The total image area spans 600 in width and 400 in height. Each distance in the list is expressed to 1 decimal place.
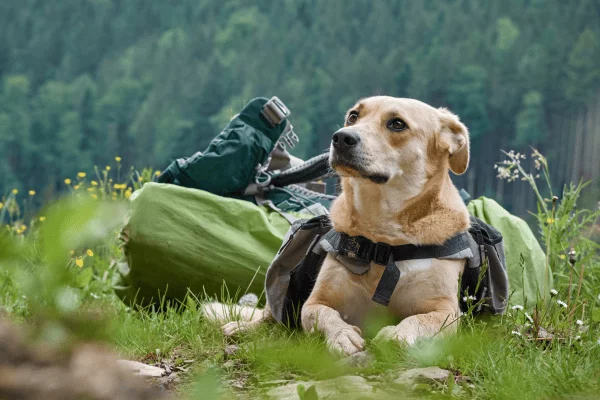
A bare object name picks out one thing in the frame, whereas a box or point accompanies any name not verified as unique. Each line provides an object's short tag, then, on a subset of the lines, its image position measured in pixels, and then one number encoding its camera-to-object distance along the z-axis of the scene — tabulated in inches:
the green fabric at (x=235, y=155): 174.2
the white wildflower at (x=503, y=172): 183.3
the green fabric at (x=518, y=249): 158.7
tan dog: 121.4
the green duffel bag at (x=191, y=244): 161.3
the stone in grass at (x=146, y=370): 99.4
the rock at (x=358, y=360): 101.1
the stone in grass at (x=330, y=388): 81.4
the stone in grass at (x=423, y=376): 90.8
